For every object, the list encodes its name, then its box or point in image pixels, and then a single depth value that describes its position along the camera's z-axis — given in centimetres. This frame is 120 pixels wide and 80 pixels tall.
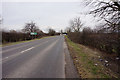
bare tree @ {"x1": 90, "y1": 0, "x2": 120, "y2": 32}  597
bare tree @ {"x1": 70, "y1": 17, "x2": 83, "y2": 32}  3432
